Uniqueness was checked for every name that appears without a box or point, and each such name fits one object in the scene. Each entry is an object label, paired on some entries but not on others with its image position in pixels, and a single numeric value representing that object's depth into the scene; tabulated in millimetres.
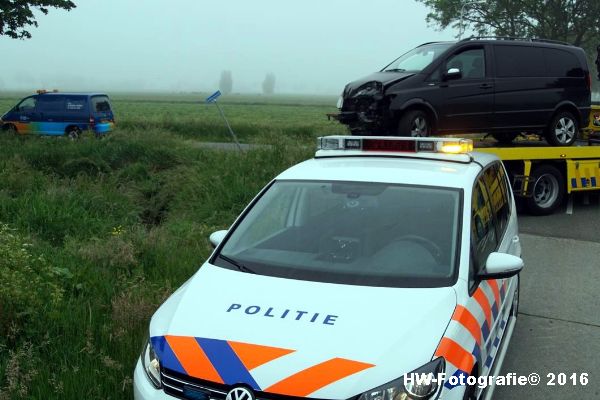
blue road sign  11650
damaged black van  8602
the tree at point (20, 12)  17934
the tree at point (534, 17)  26734
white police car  2514
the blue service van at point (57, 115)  22531
